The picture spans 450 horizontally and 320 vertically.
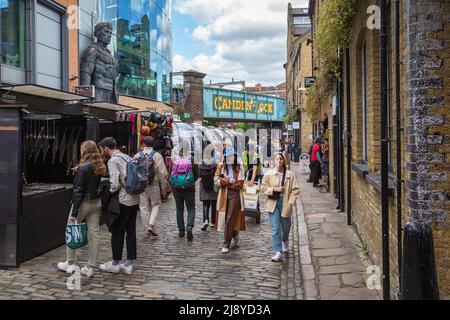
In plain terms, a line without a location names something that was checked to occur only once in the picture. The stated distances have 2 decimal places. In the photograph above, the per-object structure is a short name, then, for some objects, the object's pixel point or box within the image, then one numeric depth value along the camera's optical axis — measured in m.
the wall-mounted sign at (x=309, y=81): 17.00
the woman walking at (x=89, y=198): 6.44
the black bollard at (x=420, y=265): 3.43
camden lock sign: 44.56
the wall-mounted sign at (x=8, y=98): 7.14
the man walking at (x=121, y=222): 6.77
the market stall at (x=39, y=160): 6.92
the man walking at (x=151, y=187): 8.84
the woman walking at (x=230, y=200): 8.01
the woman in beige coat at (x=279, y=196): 7.49
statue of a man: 17.89
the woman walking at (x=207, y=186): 9.78
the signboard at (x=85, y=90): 14.39
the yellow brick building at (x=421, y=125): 4.30
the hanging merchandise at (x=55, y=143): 9.86
